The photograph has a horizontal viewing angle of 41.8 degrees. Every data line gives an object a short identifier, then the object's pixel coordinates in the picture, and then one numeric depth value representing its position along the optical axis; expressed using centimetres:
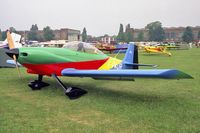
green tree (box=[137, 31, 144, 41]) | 13875
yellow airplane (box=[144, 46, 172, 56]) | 2991
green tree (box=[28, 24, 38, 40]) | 11945
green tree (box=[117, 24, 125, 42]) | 13452
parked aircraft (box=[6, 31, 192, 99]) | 607
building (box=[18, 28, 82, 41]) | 12719
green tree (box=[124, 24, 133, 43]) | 13325
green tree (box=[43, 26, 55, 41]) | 11471
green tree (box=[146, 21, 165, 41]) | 12736
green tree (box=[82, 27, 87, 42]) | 14160
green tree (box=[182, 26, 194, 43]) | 11508
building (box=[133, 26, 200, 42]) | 15275
